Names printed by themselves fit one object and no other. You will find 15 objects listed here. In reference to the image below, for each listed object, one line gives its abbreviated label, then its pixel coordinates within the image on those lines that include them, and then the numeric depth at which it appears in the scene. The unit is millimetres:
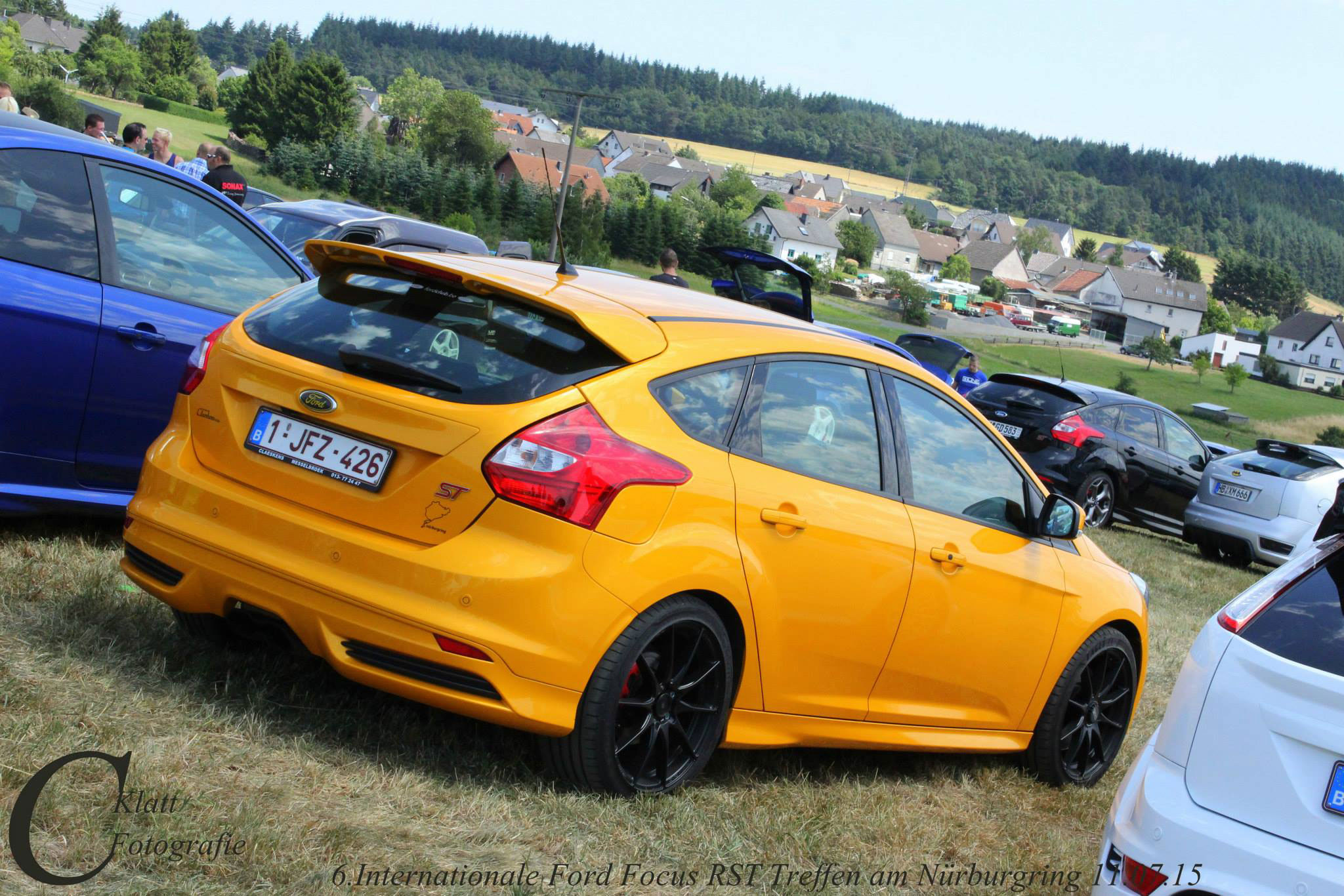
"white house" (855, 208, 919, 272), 167750
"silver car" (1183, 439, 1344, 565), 13648
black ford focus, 13602
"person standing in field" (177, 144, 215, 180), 14016
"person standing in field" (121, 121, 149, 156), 13555
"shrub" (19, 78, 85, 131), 54344
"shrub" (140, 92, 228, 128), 104438
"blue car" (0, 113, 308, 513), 4781
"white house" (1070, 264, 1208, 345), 150500
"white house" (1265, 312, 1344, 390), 120938
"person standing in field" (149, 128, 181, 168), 12961
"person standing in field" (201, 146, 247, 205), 12836
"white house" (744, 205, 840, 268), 125081
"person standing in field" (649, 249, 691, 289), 13617
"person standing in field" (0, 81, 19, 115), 14280
